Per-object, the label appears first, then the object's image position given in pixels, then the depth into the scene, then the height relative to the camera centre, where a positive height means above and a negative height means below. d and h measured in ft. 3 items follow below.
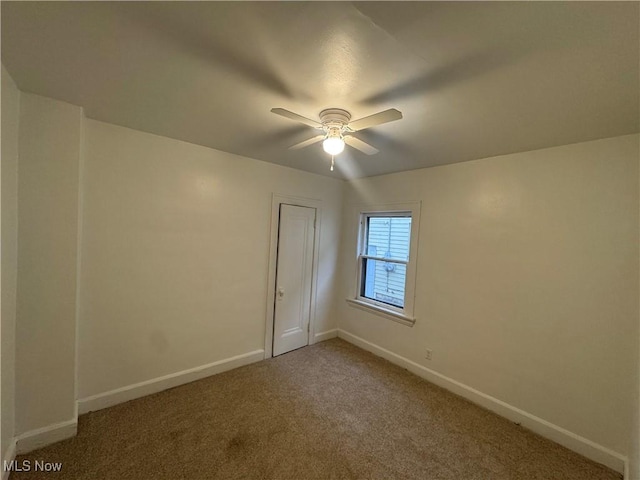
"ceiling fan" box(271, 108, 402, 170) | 5.16 +2.25
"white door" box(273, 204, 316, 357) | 10.89 -2.04
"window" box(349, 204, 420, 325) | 10.34 -1.09
